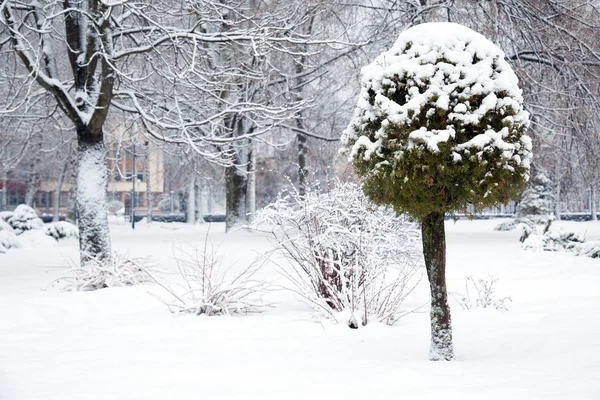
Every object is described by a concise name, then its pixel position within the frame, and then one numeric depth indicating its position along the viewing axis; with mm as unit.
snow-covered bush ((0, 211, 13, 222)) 21602
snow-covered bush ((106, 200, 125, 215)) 50188
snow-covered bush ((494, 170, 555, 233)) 28266
